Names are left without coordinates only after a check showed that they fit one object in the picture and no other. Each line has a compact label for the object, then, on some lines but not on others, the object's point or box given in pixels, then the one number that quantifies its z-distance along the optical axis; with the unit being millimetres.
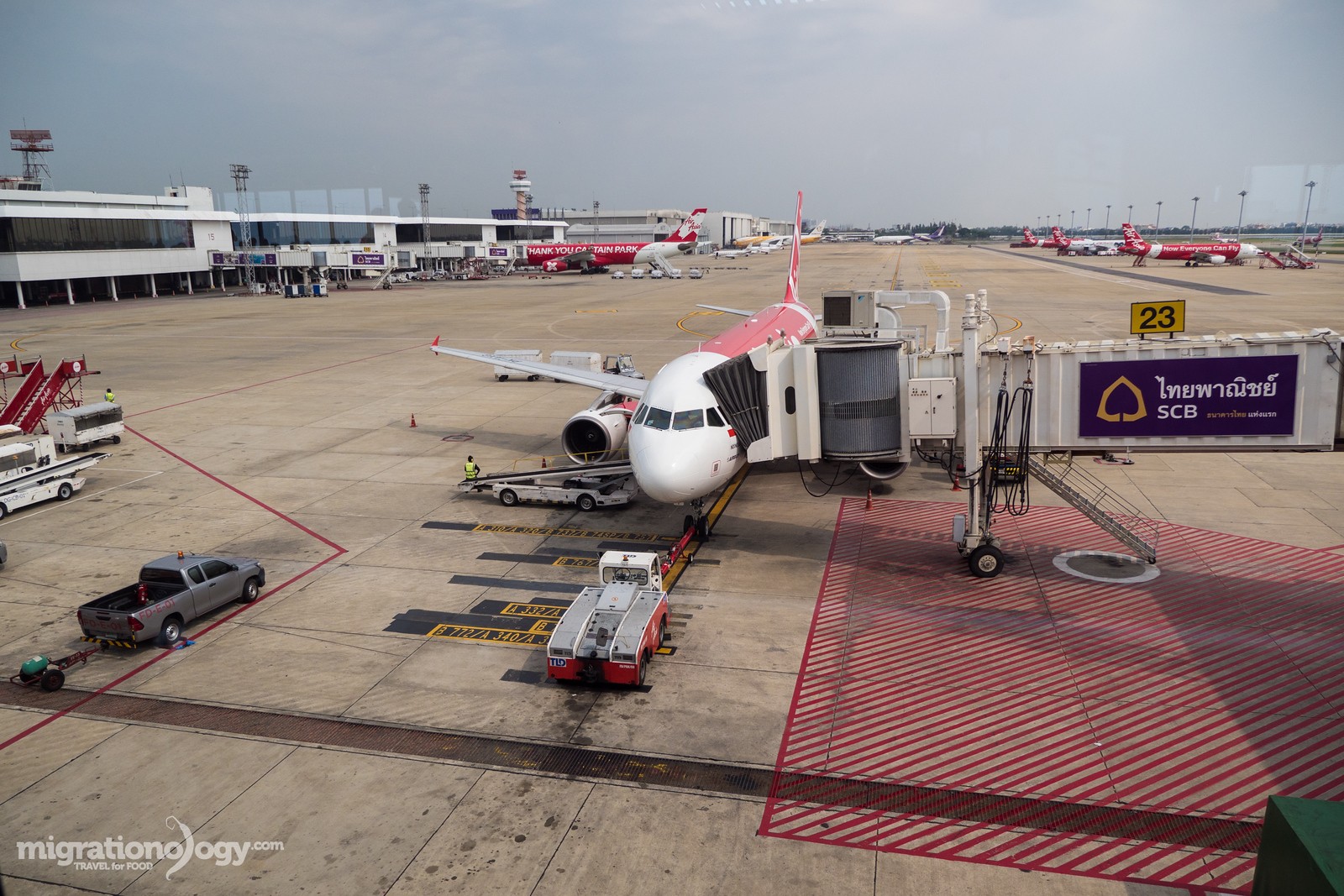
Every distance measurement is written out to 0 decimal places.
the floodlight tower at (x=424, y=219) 164875
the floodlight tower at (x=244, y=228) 125875
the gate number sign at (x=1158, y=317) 19422
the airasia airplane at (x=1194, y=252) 139875
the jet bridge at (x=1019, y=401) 18656
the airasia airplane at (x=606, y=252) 143625
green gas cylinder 16552
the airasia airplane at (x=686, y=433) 20875
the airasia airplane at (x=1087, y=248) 196125
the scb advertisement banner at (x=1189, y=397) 18641
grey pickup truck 18094
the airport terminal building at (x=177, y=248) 100062
